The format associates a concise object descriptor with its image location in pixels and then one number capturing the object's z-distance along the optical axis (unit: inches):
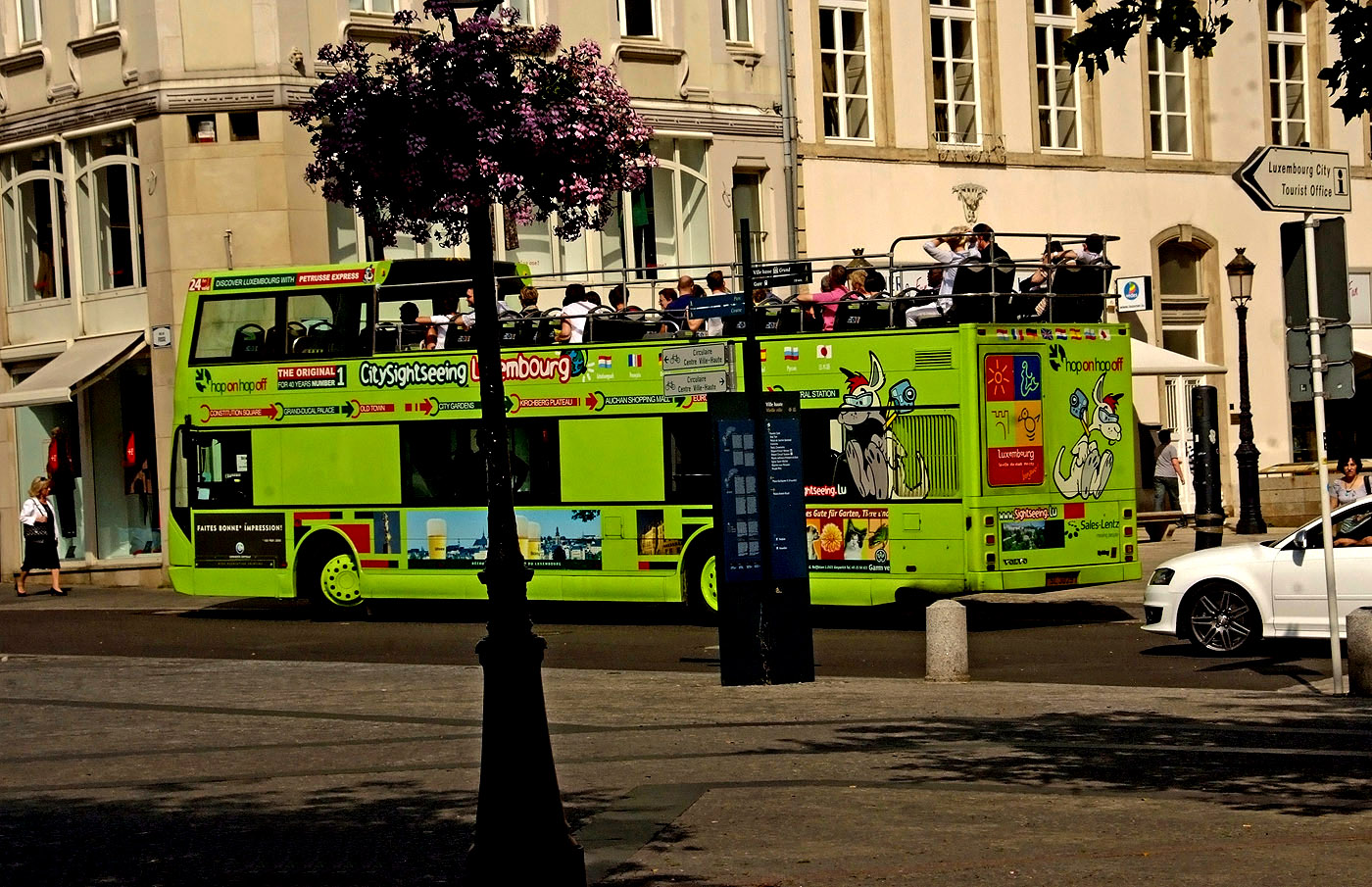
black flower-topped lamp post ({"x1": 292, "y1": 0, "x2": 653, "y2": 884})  333.1
